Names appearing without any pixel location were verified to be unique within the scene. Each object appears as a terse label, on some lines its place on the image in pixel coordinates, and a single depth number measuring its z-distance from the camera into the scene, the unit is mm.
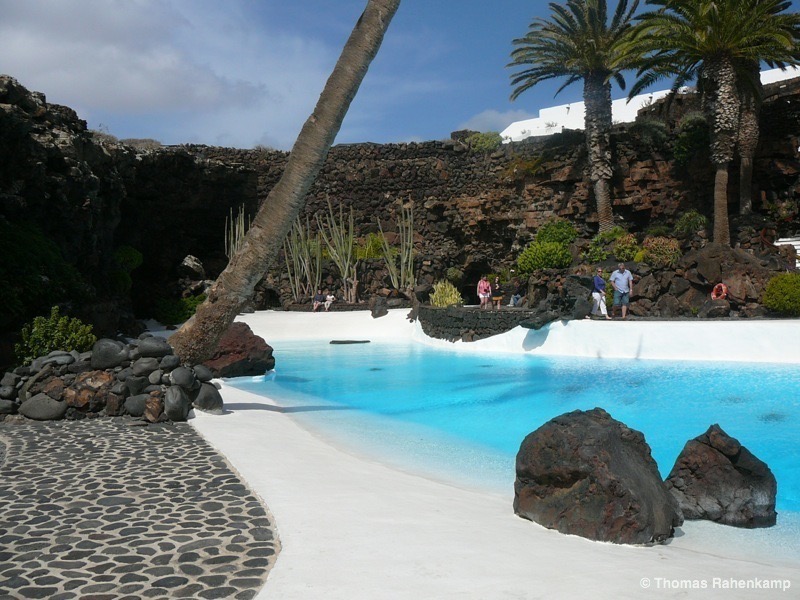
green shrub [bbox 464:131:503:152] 32875
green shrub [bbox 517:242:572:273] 24672
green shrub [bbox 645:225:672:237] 24266
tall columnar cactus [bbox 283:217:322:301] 30891
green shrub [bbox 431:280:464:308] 24719
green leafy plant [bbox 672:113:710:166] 24719
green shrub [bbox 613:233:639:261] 22953
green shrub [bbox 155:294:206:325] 26781
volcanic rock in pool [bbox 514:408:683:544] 4750
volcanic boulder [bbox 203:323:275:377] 14523
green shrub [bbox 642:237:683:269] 21227
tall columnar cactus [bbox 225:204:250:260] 30641
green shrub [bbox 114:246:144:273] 23922
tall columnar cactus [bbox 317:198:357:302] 30422
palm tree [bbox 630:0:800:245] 19891
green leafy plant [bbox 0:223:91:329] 10977
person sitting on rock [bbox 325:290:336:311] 28719
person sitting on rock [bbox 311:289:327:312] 28844
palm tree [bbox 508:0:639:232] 24750
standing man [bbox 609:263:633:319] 18047
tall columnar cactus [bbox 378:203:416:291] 29678
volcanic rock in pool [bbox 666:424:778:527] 5645
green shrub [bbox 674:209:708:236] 23641
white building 39188
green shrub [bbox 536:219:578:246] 27000
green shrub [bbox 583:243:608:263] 23797
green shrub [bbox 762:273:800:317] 16281
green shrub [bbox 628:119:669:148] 25922
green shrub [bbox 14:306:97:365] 10078
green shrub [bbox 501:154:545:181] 29703
